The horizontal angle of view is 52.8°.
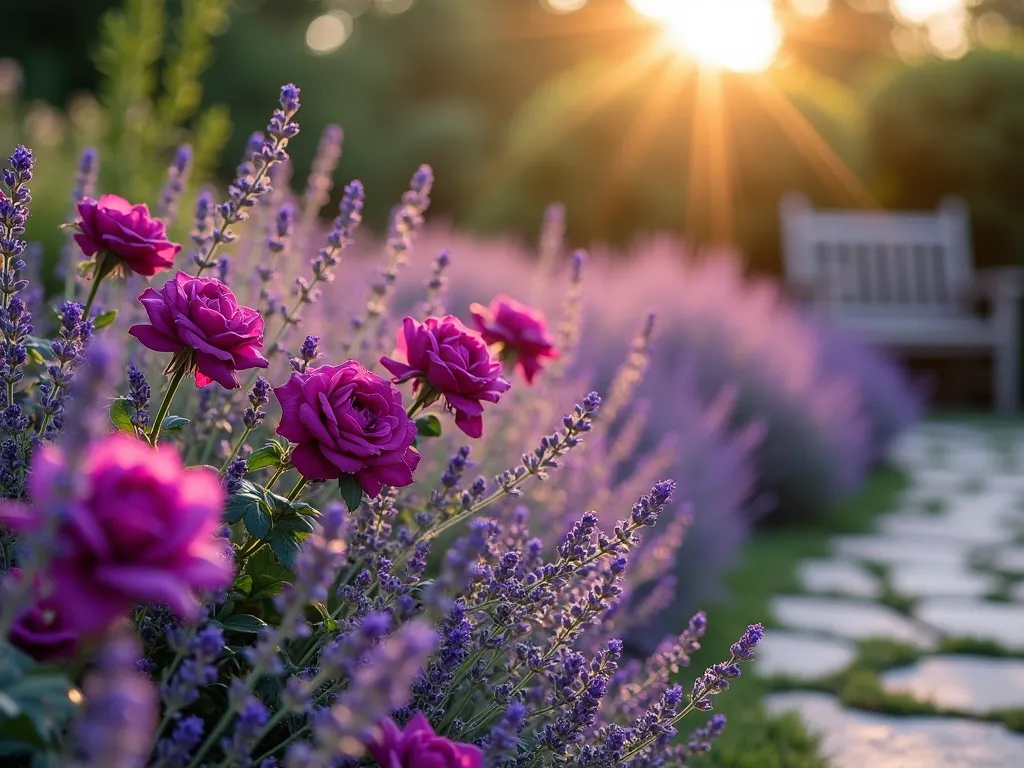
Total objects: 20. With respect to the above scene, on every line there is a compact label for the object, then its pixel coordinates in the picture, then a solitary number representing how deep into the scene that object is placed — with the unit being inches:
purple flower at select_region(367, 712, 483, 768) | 31.9
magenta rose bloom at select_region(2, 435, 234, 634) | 23.3
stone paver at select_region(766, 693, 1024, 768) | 72.9
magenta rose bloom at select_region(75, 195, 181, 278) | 46.4
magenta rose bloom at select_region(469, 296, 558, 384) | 58.4
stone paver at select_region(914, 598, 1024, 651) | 104.8
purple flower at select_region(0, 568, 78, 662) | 30.1
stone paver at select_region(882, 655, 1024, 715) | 85.5
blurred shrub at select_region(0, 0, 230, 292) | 119.4
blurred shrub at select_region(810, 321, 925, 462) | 210.7
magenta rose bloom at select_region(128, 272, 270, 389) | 39.6
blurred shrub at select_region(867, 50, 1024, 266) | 361.7
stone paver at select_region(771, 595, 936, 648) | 106.6
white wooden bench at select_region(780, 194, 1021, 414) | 293.4
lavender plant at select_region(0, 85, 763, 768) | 24.1
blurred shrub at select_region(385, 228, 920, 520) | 149.3
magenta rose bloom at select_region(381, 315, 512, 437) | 44.3
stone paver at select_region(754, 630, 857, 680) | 94.1
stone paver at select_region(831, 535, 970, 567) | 140.4
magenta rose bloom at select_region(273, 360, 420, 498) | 38.7
